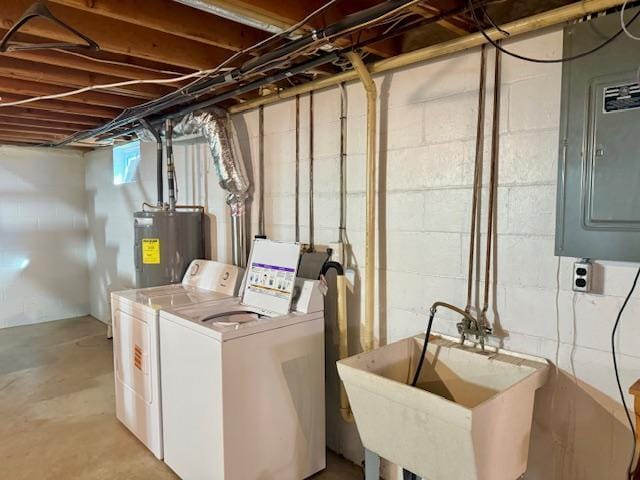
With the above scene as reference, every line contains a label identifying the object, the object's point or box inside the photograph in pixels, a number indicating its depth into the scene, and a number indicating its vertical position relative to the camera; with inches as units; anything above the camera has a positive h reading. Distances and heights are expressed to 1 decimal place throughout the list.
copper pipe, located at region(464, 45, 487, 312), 75.8 +7.3
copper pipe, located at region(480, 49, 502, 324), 74.1 +7.8
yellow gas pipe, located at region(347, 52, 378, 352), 86.0 +1.4
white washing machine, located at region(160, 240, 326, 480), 83.5 -33.2
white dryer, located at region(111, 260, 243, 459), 102.0 -30.1
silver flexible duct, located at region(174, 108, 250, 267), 120.3 +13.2
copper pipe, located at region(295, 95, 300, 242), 109.0 +9.3
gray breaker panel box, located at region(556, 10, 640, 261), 57.9 +8.6
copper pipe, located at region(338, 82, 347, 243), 98.3 +11.3
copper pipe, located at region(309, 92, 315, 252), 105.8 +8.3
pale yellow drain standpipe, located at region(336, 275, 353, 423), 97.0 -25.4
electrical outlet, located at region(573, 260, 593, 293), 65.4 -9.2
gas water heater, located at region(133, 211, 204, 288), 132.3 -10.3
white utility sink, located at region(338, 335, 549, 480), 57.7 -27.9
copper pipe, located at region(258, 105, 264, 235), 120.1 +12.0
